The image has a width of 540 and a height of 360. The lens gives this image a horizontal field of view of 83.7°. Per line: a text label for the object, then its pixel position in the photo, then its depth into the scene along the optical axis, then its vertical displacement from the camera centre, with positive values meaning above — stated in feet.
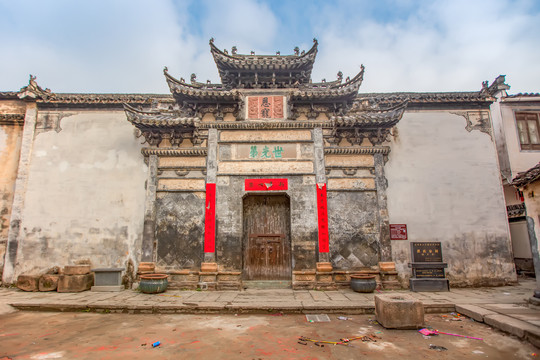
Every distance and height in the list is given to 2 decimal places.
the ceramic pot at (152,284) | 27.17 -3.87
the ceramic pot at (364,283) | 27.14 -4.16
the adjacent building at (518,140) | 38.17 +12.04
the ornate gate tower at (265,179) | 29.96 +6.04
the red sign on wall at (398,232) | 30.89 +0.41
